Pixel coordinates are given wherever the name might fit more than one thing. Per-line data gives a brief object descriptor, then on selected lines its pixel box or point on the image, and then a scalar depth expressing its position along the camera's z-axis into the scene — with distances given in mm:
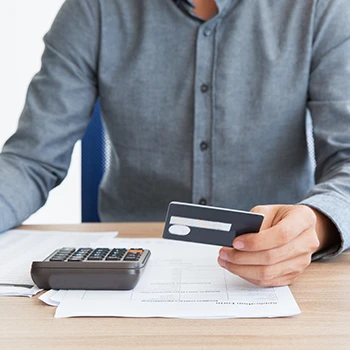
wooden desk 523
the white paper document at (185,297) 595
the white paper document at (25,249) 688
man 1131
